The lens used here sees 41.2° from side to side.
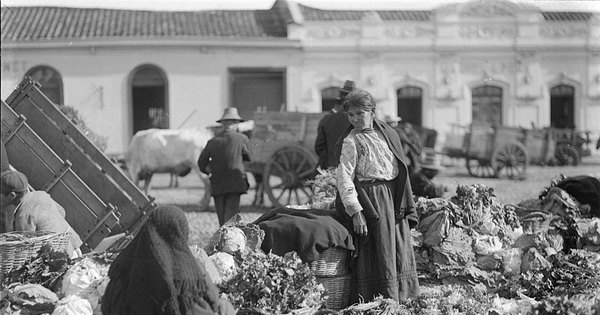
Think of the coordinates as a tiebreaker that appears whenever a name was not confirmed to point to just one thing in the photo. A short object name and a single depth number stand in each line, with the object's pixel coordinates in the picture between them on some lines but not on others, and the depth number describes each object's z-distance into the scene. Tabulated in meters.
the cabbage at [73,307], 4.50
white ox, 13.37
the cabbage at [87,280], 4.70
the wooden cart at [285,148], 12.50
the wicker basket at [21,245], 5.21
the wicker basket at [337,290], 5.31
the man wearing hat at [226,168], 8.99
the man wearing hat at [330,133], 7.97
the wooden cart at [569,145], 21.78
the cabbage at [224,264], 4.73
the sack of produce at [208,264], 4.57
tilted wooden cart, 7.03
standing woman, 5.25
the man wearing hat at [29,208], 5.94
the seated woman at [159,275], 3.68
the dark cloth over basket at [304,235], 5.16
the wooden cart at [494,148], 18.14
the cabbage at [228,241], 4.99
